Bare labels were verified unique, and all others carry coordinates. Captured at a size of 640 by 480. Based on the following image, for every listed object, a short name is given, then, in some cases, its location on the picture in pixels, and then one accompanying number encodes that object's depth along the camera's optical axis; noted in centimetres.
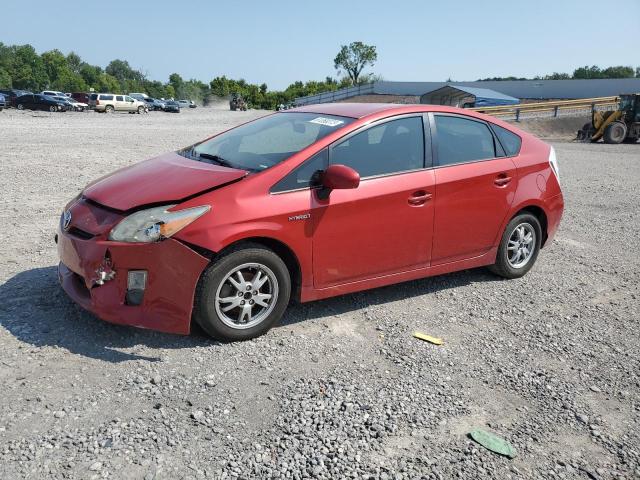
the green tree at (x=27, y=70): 9994
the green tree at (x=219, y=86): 11738
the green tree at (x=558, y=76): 10301
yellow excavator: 2805
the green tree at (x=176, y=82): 13920
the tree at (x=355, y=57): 13156
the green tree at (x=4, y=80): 8825
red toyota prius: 377
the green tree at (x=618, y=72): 10025
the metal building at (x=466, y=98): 4032
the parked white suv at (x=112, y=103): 4966
